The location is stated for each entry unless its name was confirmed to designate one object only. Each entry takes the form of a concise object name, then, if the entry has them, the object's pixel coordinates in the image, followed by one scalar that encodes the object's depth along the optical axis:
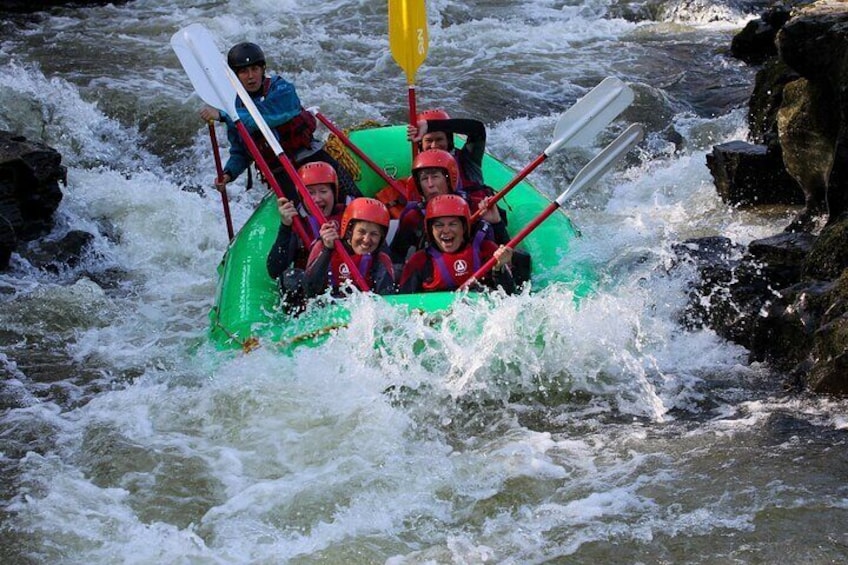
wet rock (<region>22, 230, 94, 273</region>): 14.23
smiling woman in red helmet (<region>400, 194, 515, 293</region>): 10.42
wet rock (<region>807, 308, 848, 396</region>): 8.66
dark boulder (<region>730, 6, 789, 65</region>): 20.16
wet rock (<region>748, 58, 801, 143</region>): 15.42
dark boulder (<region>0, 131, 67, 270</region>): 14.37
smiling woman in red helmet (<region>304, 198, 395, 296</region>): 10.34
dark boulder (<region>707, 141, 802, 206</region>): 13.94
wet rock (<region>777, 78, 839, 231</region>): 11.20
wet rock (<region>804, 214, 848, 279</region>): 9.67
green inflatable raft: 9.74
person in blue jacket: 12.34
